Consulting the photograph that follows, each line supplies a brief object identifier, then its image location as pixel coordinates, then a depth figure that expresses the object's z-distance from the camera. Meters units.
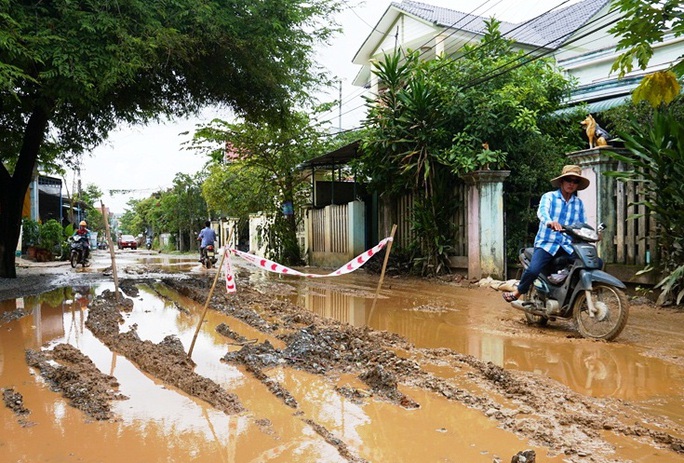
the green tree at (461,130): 10.74
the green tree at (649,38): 2.94
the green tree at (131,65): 8.05
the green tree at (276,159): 17.02
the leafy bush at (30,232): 22.86
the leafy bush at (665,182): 6.77
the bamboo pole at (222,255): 4.53
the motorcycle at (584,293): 5.17
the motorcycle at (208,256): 17.80
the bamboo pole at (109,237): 7.75
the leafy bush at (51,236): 22.64
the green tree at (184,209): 36.66
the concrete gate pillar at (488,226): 10.26
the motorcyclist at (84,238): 17.62
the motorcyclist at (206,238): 17.92
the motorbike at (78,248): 17.59
